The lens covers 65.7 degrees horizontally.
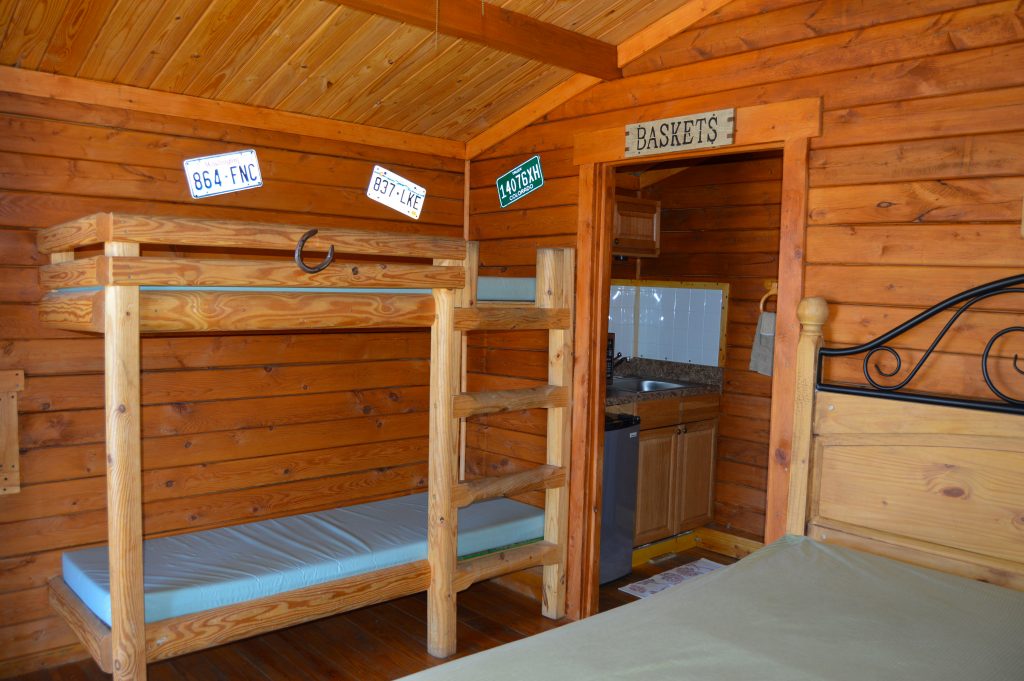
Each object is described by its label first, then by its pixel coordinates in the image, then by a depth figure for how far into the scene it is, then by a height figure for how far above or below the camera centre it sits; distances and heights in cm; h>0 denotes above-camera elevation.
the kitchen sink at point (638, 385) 495 -49
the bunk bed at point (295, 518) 247 -64
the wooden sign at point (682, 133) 319 +75
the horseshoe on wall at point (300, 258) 268 +15
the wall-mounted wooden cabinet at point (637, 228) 488 +52
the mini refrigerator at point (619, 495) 420 -100
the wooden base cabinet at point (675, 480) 453 -100
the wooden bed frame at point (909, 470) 236 -49
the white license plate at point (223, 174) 344 +56
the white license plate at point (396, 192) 403 +58
